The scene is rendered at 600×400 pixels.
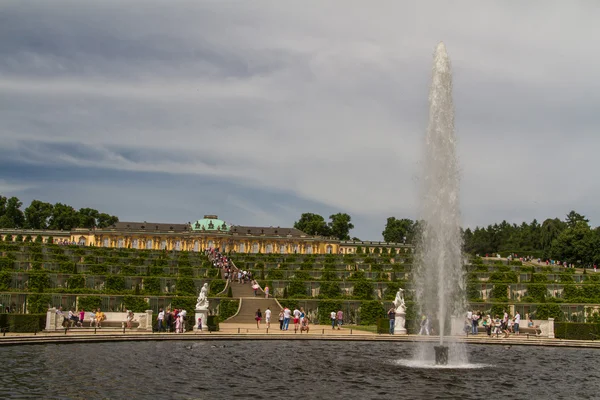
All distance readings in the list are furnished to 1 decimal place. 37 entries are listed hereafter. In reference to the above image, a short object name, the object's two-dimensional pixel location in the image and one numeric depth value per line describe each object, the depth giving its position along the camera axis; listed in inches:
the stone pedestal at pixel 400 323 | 1648.6
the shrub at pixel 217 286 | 2343.9
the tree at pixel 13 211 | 6732.3
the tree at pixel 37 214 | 6707.7
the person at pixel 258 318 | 1773.0
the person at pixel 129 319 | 1615.4
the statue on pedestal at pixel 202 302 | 1604.3
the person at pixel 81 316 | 1562.5
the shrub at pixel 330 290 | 2325.3
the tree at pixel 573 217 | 6243.6
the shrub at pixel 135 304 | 1962.4
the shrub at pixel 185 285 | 2306.8
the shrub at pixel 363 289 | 2315.5
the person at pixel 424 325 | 1465.3
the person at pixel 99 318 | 1611.2
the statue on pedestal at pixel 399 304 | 1652.8
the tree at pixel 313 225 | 6879.9
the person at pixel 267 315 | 1726.4
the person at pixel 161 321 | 1533.0
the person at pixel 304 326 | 1609.3
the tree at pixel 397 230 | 6830.7
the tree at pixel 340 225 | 6993.1
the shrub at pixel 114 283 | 2306.5
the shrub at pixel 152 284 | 2307.9
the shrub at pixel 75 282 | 2246.6
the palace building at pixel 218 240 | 6166.3
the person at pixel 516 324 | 1721.6
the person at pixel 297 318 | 1661.0
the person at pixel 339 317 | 1852.7
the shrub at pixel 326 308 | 2005.4
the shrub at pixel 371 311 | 2005.4
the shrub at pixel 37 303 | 1814.7
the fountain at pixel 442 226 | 1181.7
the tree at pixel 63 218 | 6692.9
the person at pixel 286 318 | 1674.5
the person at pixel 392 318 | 1652.3
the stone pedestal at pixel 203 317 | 1577.0
